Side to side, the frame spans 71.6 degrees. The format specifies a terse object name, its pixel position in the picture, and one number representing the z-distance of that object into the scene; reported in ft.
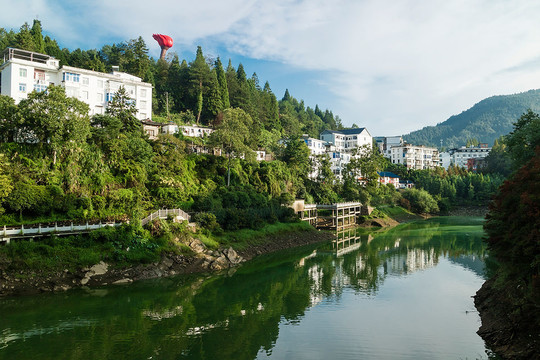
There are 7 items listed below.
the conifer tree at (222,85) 248.52
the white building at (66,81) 145.07
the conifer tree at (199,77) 233.96
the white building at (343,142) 311.17
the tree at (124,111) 149.59
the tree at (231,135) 162.30
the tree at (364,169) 272.72
